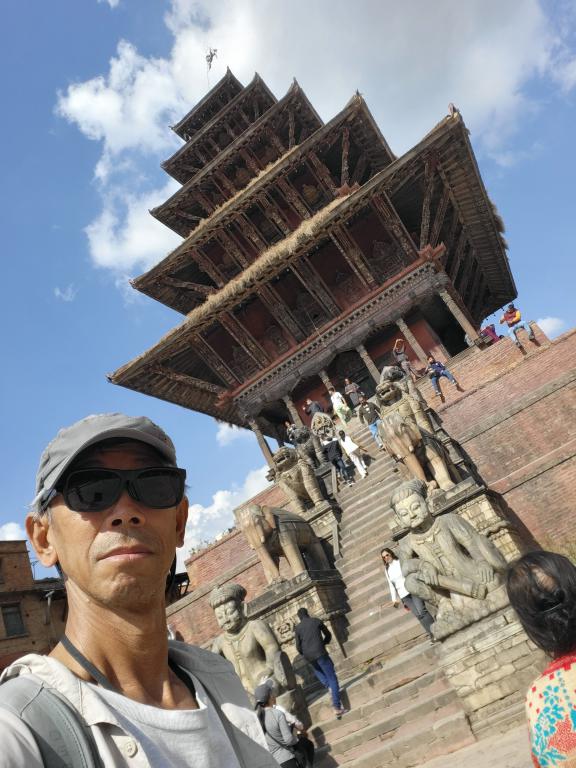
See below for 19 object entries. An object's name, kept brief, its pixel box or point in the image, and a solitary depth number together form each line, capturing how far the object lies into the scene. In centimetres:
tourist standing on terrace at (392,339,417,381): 1618
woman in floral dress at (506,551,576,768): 179
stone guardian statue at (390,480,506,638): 525
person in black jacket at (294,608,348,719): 626
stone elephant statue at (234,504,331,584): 919
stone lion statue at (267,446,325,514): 1201
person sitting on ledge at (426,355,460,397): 1341
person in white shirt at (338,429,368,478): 1285
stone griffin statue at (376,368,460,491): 923
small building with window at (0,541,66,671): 2338
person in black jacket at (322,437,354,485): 1333
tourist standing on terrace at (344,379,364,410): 1740
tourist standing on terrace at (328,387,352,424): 1656
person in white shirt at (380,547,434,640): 635
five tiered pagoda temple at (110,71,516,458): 1850
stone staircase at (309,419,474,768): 516
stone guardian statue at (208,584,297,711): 636
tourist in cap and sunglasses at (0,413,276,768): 103
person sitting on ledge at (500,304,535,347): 1381
